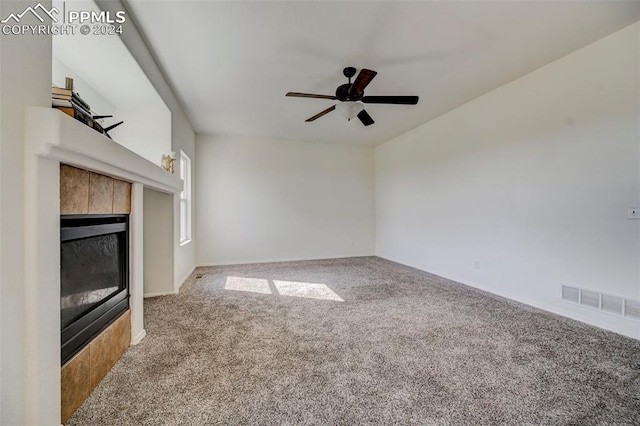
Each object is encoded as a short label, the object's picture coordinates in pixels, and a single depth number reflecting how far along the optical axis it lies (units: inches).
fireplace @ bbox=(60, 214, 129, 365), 53.4
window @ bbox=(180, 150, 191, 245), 176.7
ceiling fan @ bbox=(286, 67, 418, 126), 100.3
